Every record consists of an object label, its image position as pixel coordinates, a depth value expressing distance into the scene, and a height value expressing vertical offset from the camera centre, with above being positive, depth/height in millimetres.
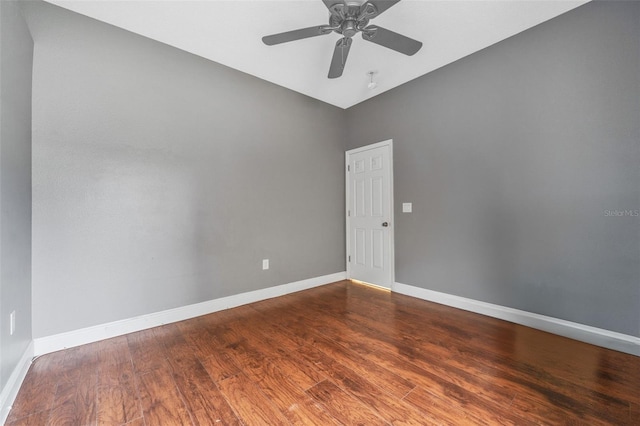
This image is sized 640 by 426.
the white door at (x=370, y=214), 3451 -14
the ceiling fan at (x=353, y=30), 1695 +1378
